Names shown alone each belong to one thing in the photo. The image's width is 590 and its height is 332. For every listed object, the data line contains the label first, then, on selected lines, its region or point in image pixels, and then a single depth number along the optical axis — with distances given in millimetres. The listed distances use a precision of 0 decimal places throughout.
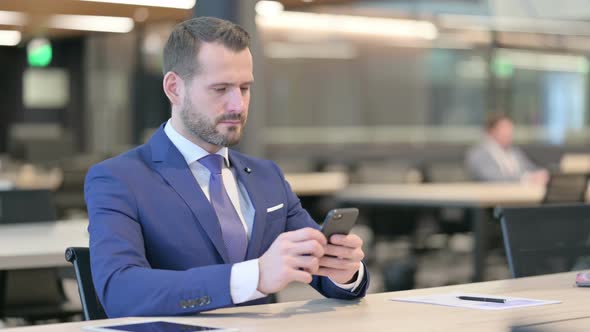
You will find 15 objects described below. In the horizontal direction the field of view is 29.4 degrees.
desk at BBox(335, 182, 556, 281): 7734
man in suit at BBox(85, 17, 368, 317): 2420
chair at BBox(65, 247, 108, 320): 2746
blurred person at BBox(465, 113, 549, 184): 9688
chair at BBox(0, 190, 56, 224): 5043
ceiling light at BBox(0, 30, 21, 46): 9969
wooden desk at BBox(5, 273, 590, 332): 2230
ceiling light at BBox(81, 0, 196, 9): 9366
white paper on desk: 2539
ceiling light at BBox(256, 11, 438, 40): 13266
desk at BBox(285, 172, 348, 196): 9492
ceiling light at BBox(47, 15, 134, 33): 10953
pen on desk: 2617
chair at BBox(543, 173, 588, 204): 7512
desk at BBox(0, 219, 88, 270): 3740
